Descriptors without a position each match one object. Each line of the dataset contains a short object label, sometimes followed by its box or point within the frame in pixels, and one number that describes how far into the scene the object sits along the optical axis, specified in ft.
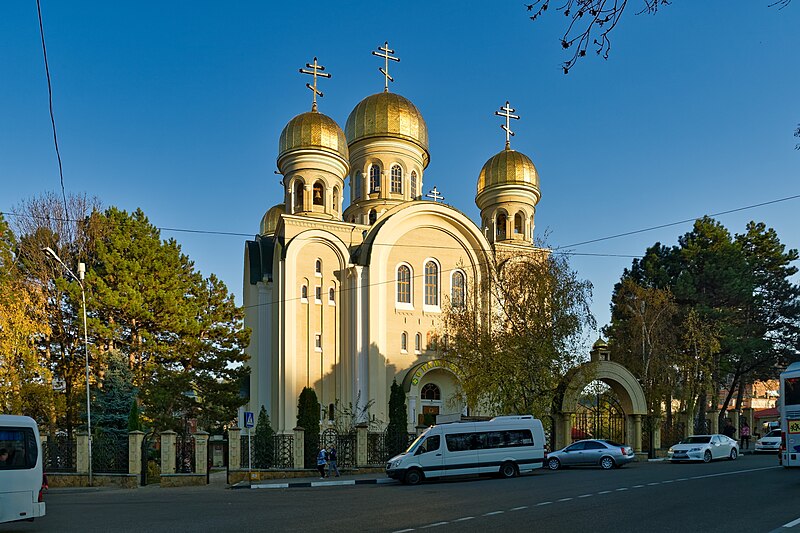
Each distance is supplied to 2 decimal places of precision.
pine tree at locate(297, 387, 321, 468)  103.51
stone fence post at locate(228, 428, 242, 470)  79.87
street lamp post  81.76
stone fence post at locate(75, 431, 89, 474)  84.28
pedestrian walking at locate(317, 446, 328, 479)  81.30
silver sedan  79.87
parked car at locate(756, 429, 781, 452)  109.91
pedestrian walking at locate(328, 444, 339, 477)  82.28
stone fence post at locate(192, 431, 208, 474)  79.36
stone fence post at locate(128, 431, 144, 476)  81.05
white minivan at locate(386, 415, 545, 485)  69.51
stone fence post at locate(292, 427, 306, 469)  83.87
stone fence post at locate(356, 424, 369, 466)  85.30
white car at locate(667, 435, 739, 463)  86.48
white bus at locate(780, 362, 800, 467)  54.49
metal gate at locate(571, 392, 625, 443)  101.45
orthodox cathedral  115.85
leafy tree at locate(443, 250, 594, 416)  88.84
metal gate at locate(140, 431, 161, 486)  82.53
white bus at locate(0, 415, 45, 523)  38.42
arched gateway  91.25
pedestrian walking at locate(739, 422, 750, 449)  122.83
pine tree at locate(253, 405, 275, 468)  85.76
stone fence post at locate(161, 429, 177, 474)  79.20
